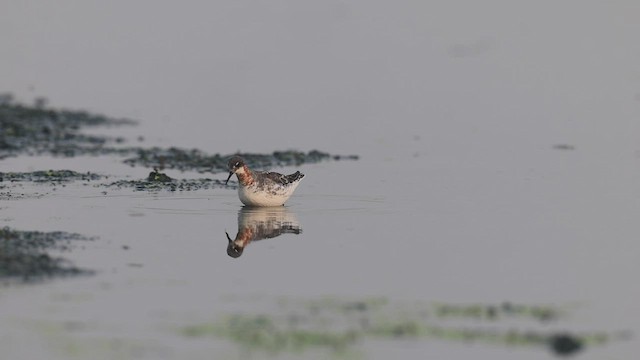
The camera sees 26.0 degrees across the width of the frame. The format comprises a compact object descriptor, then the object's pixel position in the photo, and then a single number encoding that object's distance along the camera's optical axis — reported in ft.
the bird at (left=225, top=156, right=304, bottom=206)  64.69
